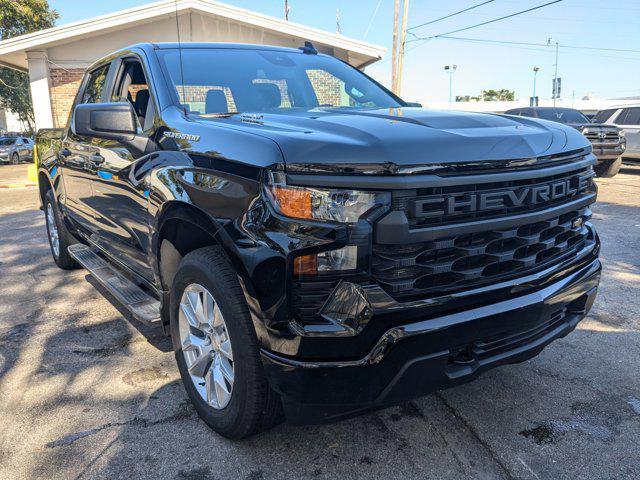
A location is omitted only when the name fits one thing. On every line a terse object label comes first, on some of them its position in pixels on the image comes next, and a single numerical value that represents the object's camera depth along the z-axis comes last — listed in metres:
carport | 14.17
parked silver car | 25.59
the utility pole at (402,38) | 23.05
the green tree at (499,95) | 89.31
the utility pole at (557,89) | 46.25
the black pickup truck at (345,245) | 1.88
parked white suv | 14.29
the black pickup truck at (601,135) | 12.39
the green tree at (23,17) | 25.69
